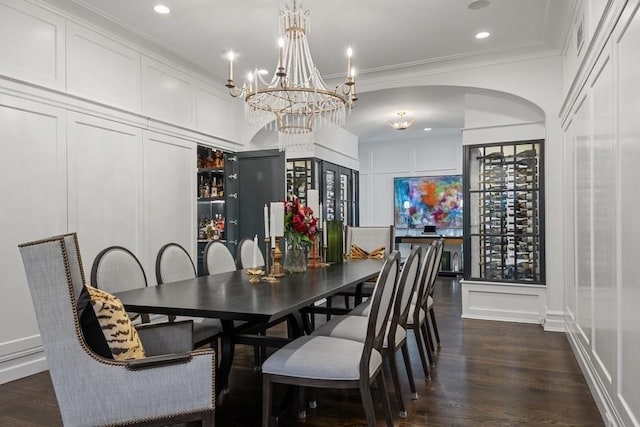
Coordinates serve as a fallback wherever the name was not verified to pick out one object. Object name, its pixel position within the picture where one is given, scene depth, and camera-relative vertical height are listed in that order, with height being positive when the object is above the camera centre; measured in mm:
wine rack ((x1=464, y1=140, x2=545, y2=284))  4910 +3
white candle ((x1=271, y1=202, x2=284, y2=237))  2826 -32
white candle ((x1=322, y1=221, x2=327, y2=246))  3895 -198
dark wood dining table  1951 -438
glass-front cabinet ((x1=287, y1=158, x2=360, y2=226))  6223 +469
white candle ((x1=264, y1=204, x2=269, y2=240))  2897 -73
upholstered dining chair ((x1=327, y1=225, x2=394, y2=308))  4684 -322
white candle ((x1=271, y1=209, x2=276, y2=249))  2824 -162
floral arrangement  3031 -65
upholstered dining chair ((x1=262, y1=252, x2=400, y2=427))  1927 -688
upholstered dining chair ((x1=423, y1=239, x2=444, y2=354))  3480 -716
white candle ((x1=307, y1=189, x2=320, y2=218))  3556 +117
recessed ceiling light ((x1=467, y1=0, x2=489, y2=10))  3500 +1731
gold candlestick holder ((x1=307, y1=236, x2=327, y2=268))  3610 -375
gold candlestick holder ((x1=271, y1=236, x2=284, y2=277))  2957 -341
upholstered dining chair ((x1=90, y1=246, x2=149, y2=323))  2646 -366
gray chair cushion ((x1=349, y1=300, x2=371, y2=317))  2885 -672
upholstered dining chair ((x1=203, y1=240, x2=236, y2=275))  3543 -387
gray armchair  1447 -564
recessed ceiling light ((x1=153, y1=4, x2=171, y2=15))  3559 +1741
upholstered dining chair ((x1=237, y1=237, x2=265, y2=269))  3880 -367
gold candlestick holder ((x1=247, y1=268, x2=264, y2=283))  2789 -402
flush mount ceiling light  7090 +1501
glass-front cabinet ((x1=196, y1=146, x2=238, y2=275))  5793 +277
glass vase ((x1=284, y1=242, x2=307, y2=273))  3238 -341
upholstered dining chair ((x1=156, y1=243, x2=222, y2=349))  2740 -439
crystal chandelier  3074 +921
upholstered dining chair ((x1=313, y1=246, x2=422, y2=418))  2343 -662
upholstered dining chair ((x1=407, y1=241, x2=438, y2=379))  3037 -664
